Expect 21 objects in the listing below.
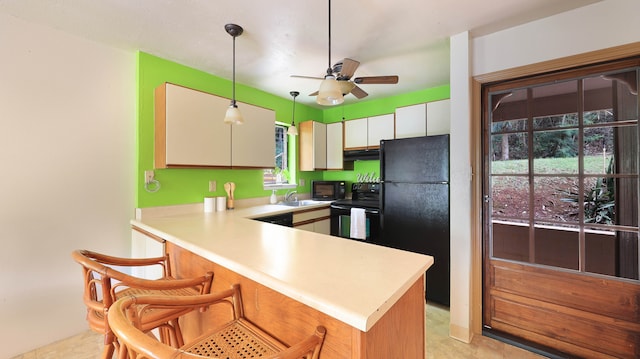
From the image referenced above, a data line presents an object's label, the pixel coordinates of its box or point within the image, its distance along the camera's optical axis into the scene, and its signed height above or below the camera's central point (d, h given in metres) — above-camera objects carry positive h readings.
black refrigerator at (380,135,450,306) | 2.33 -0.21
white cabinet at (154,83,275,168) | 2.18 +0.48
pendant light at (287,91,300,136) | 3.21 +0.96
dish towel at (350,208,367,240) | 3.01 -0.53
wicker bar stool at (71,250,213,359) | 1.03 -0.54
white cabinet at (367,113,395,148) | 3.35 +0.71
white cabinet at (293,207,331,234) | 2.95 -0.50
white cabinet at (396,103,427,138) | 2.99 +0.74
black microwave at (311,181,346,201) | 3.86 -0.15
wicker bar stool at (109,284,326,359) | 0.59 -0.50
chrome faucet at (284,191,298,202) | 3.62 -0.21
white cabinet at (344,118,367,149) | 3.58 +0.69
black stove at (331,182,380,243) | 2.98 -0.38
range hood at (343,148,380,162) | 3.44 +0.37
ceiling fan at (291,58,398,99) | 1.77 +0.86
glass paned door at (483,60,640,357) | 1.62 -0.21
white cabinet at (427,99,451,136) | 2.82 +0.72
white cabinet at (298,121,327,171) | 3.72 +0.54
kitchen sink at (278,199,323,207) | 3.46 -0.31
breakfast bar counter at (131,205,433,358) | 0.76 -0.36
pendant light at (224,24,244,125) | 1.89 +0.55
